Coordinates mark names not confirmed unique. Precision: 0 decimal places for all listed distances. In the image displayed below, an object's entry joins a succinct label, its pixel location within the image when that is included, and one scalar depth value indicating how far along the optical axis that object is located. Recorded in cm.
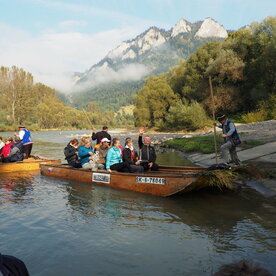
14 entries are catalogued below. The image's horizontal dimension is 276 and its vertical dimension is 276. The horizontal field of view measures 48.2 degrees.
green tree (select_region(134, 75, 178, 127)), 5266
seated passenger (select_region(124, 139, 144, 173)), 1023
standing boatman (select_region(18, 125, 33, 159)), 1454
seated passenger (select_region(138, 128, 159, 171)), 1098
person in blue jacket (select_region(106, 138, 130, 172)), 1030
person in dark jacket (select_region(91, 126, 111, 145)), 1333
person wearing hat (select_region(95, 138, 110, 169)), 1152
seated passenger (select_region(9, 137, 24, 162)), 1442
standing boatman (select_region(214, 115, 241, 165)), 988
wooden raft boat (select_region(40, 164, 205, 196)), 848
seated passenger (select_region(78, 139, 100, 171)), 1139
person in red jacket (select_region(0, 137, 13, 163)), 1436
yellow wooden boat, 1402
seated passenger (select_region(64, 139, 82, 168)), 1234
